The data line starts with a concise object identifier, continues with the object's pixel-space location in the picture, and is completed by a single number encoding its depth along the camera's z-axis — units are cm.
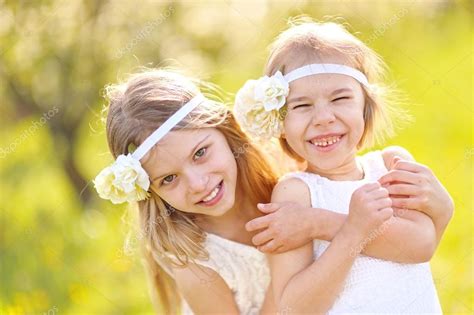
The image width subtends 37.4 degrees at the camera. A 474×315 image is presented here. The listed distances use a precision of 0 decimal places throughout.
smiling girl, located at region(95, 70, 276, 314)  229
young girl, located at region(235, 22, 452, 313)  217
